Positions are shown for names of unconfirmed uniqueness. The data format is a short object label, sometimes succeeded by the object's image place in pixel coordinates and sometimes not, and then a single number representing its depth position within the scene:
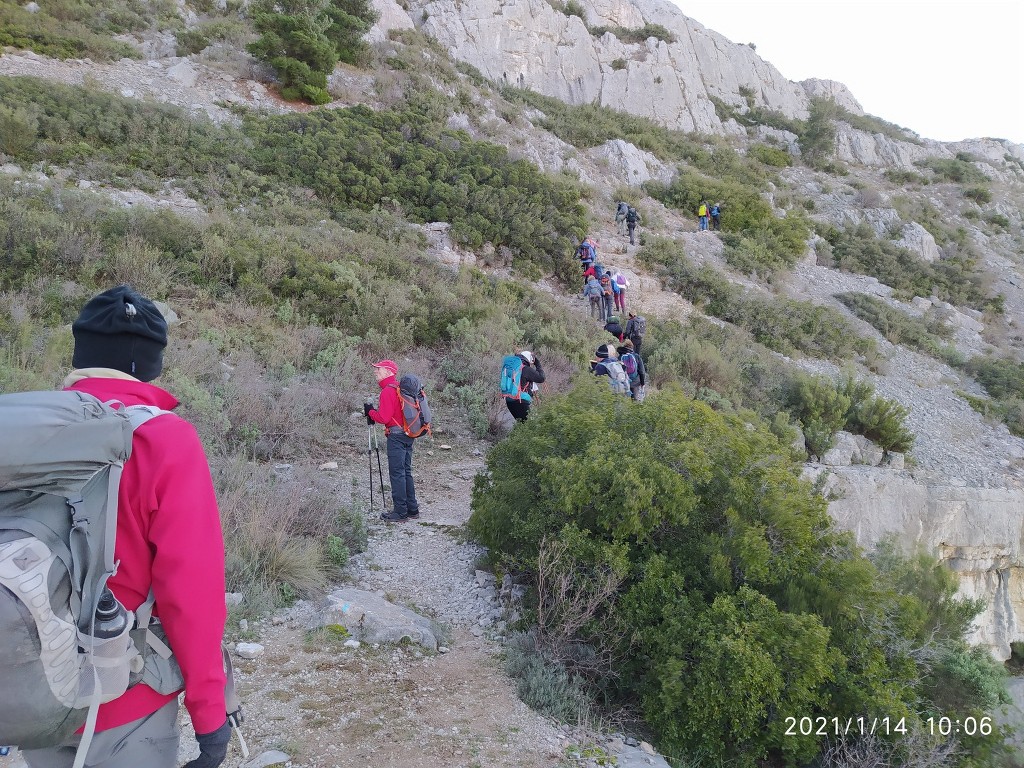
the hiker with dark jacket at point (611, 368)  7.99
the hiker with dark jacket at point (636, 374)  9.00
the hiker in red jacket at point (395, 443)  6.18
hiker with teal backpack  7.64
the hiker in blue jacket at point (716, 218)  22.91
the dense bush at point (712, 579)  3.46
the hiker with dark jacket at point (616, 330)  11.65
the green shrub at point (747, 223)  20.48
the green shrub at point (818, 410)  10.20
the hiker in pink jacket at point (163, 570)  1.56
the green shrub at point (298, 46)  18.55
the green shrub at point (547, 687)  3.56
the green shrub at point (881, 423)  11.16
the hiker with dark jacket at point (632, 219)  18.80
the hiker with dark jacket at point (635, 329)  11.81
